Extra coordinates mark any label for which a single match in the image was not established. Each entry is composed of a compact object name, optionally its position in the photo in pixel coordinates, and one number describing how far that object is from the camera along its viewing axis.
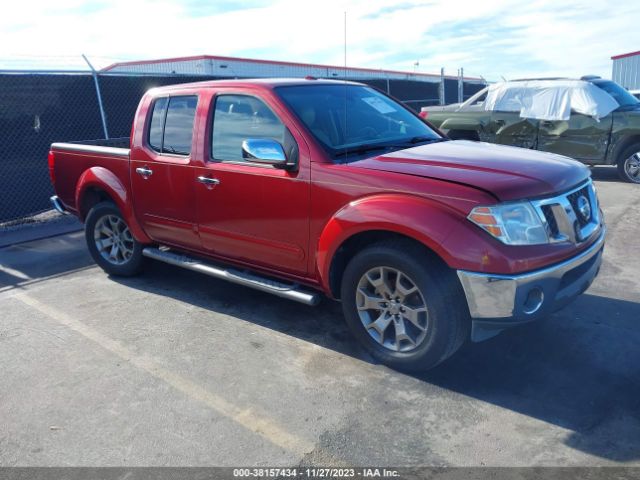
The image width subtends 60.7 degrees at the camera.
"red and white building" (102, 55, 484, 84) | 19.73
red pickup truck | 3.10
